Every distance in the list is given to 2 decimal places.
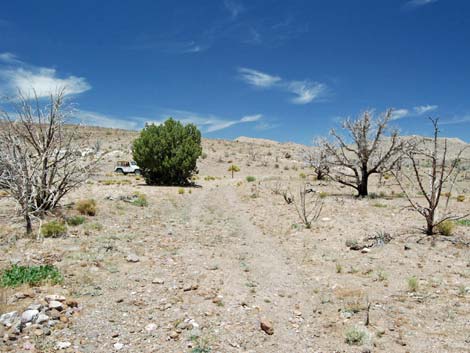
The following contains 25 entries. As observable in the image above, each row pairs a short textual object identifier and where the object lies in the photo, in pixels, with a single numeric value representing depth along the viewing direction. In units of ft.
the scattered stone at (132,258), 28.53
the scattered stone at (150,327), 17.98
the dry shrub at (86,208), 44.96
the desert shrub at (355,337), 16.98
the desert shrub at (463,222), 42.43
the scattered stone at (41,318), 17.63
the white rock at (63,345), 16.05
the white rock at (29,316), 17.54
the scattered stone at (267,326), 17.98
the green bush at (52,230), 33.94
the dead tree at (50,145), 39.70
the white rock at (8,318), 17.42
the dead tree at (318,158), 67.56
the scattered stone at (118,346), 16.21
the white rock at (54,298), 19.70
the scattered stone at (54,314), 18.27
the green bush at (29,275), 22.03
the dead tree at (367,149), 64.69
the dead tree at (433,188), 34.12
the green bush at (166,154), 97.55
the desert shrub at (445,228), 36.35
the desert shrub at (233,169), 149.47
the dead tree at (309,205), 45.44
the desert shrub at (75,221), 39.60
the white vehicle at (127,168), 132.57
